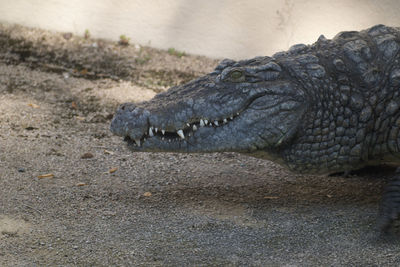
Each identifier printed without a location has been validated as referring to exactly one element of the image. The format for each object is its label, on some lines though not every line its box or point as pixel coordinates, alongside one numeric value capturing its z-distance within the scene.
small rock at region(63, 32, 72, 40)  14.68
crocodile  7.39
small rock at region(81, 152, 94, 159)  9.44
